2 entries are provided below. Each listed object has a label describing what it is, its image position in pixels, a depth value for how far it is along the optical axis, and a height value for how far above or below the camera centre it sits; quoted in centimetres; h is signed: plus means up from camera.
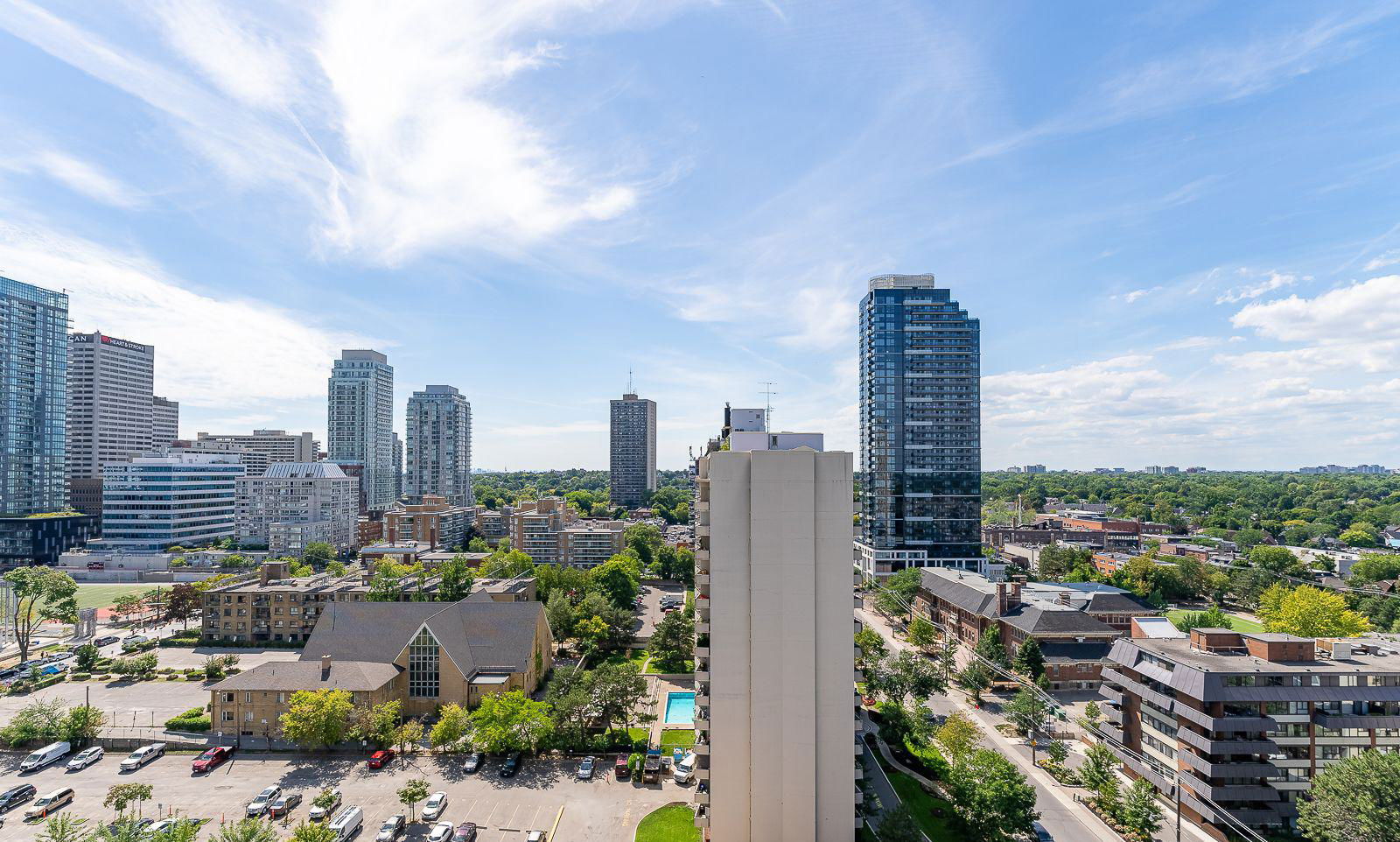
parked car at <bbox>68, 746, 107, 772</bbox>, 4160 -2127
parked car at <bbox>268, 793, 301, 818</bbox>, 3578 -2088
